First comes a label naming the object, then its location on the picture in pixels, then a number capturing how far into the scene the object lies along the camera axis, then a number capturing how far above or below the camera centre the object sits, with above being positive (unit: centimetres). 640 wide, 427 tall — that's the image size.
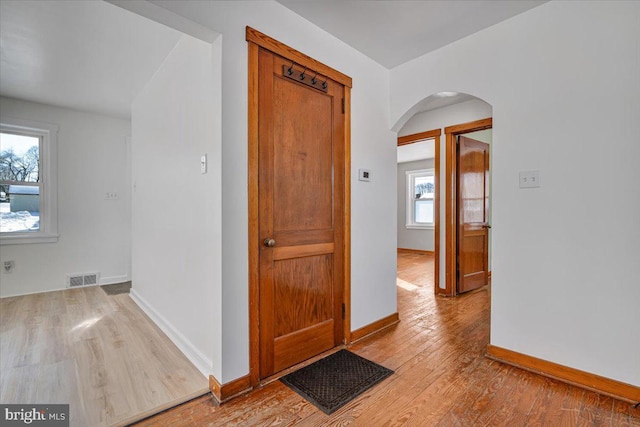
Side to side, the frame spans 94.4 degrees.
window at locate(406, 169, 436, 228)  761 +32
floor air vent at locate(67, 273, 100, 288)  409 -96
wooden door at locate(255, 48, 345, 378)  188 -2
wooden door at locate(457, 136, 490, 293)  374 -4
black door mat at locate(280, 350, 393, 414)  167 -106
